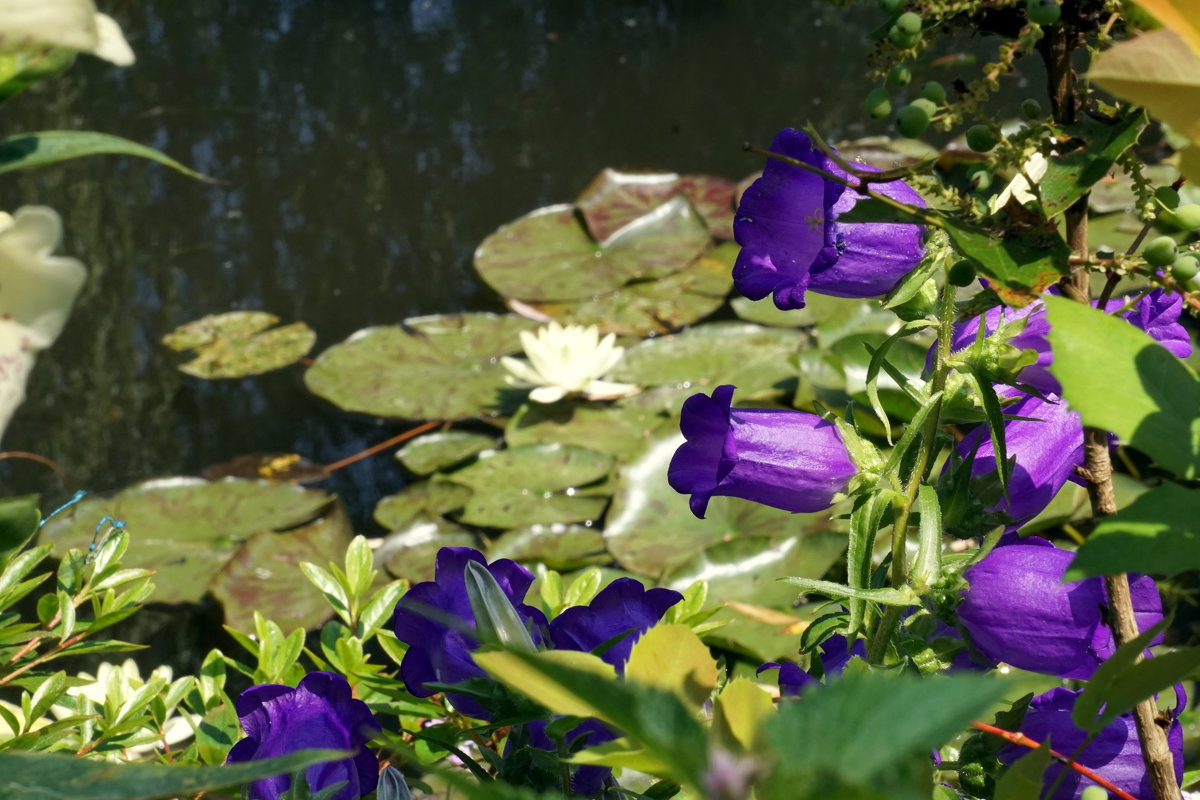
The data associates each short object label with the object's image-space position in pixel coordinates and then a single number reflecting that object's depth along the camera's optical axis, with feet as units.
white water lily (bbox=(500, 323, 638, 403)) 7.13
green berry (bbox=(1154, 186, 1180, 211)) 2.33
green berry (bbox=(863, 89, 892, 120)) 2.41
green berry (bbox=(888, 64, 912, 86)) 2.38
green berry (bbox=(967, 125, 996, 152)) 2.34
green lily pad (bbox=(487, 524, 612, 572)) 6.09
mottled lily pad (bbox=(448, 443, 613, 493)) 6.71
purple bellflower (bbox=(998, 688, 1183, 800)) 2.46
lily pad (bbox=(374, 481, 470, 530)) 6.82
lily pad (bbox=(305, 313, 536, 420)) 7.80
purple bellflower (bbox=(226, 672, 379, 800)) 2.44
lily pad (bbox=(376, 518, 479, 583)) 6.23
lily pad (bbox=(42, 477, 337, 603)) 6.62
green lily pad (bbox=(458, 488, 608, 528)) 6.50
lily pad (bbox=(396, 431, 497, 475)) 7.24
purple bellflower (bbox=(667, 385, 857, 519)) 2.50
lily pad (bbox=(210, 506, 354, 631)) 6.14
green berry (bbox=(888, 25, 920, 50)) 2.35
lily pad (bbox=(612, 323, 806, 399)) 7.47
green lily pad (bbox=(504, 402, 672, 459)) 7.11
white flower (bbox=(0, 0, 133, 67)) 2.23
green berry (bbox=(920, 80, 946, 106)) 2.40
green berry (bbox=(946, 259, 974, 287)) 2.32
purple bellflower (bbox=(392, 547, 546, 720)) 2.44
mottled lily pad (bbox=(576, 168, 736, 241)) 9.69
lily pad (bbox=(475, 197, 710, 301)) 9.07
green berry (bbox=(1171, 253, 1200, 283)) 2.30
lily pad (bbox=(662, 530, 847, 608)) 5.40
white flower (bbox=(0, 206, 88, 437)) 2.26
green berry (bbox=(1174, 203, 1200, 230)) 2.32
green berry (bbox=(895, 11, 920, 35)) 2.34
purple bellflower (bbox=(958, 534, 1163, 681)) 2.41
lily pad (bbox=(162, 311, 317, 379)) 8.73
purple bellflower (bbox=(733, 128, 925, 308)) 2.48
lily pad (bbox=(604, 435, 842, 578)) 5.86
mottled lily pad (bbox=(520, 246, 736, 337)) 8.55
